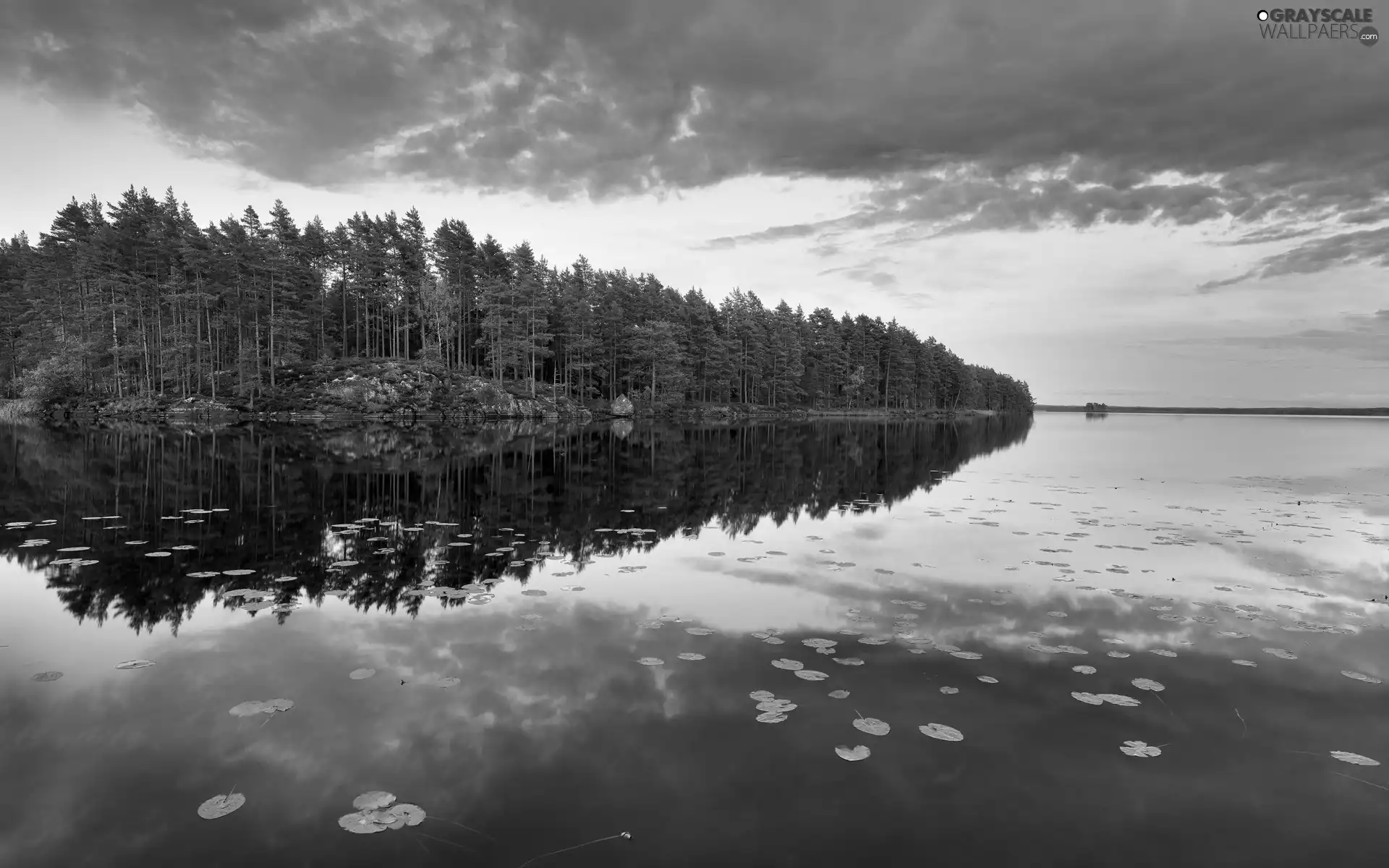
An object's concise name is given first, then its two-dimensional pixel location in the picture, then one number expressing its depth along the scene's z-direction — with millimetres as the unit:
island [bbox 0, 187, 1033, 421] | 62219
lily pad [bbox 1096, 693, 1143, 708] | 6922
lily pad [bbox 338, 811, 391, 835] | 4691
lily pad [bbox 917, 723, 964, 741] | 6129
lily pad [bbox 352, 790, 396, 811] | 4926
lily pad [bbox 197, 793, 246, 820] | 4820
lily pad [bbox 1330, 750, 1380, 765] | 5883
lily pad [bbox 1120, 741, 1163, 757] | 5945
